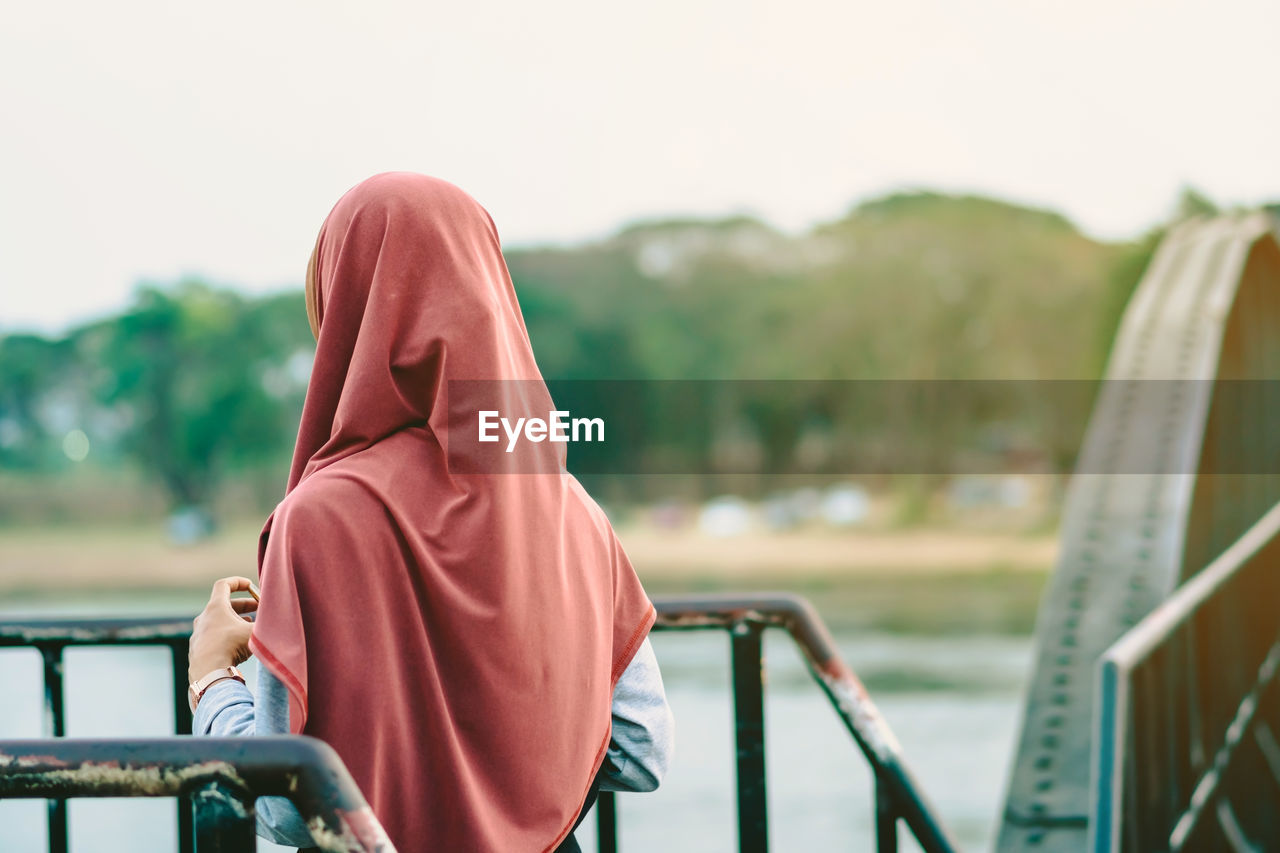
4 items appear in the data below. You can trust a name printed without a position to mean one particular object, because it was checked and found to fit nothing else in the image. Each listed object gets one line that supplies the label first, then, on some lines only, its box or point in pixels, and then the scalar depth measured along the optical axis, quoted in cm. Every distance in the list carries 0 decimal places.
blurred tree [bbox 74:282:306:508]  6654
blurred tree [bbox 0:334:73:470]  6522
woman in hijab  293
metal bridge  274
